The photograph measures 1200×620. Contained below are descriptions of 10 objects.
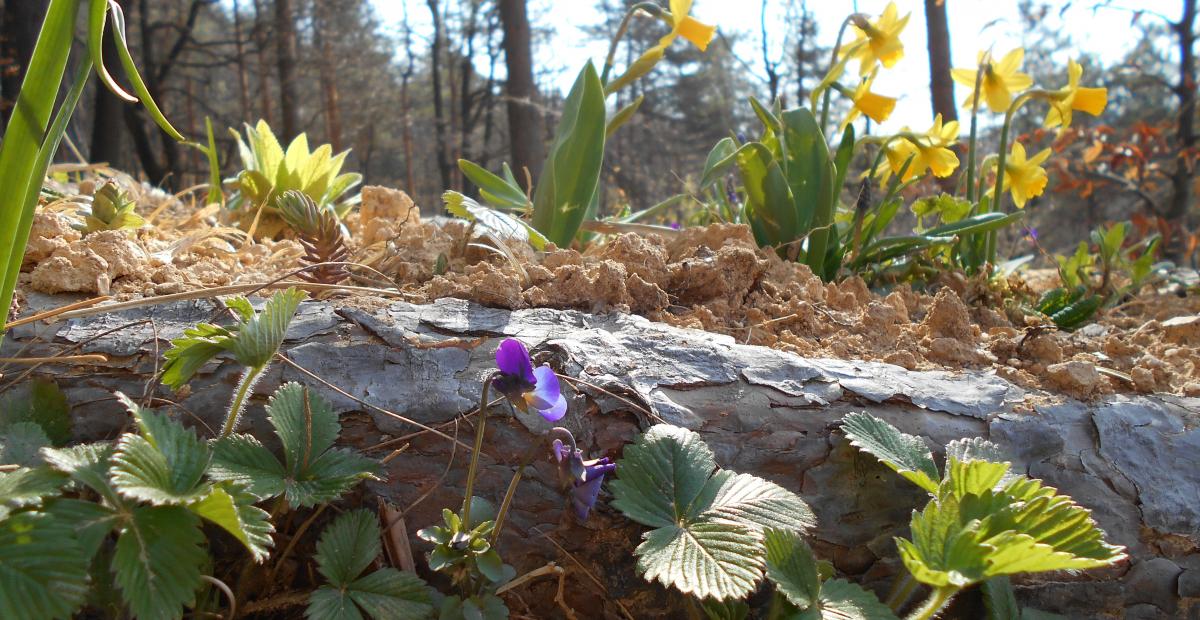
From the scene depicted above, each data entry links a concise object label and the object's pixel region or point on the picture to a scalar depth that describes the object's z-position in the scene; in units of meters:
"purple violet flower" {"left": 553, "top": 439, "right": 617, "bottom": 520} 0.37
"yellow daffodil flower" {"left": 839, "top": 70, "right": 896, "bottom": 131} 0.64
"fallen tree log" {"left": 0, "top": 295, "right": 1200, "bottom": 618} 0.40
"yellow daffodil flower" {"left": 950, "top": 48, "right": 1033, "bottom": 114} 0.69
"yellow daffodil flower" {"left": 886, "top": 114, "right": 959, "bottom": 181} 0.66
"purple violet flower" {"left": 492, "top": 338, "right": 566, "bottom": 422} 0.36
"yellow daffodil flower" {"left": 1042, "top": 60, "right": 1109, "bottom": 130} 0.66
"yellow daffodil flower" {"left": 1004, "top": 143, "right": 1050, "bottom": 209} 0.71
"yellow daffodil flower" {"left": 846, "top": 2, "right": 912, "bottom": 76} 0.63
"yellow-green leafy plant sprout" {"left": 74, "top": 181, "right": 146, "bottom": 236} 0.53
